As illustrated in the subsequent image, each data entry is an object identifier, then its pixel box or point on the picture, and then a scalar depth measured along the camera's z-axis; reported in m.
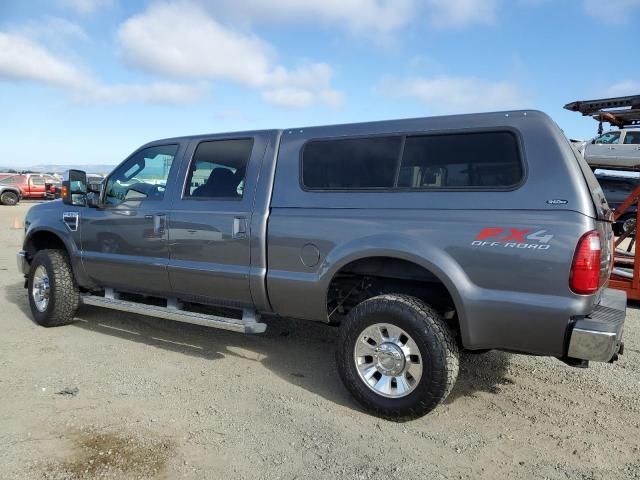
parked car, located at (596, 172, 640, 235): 13.63
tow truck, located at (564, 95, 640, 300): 6.33
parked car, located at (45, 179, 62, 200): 28.05
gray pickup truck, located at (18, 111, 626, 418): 2.88
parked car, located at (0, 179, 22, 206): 26.14
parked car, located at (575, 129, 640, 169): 13.42
